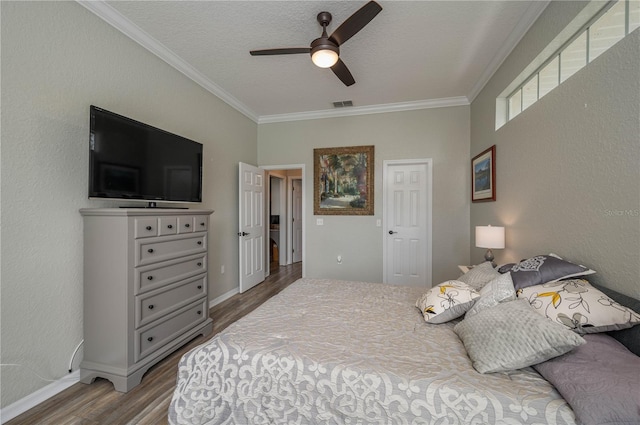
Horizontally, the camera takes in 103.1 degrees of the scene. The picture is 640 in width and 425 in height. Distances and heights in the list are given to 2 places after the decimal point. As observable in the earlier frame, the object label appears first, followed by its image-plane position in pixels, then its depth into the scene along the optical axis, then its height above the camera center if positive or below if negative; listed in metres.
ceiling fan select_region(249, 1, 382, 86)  1.71 +1.30
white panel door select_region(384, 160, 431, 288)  3.88 -0.18
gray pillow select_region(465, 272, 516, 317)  1.41 -0.47
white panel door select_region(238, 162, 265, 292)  3.81 -0.24
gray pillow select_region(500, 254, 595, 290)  1.43 -0.34
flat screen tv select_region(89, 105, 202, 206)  1.81 +0.41
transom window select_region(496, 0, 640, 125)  1.38 +1.08
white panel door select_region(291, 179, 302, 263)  6.14 -0.19
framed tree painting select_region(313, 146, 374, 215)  4.06 +0.51
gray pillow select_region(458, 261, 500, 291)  1.73 -0.45
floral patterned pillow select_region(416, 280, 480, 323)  1.51 -0.55
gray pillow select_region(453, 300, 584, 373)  0.99 -0.53
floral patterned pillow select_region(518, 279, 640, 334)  1.10 -0.44
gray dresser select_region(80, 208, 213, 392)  1.77 -0.60
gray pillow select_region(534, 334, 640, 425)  0.79 -0.58
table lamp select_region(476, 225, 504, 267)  2.40 -0.25
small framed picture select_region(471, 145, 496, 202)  2.84 +0.44
